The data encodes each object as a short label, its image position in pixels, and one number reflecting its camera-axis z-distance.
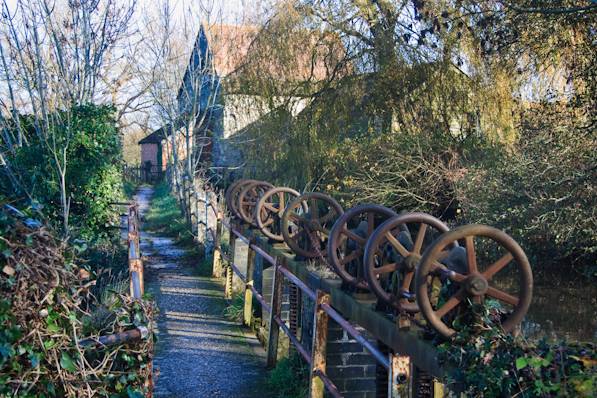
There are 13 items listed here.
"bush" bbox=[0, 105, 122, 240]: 8.15
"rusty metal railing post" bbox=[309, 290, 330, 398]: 4.49
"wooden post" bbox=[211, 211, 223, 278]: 10.88
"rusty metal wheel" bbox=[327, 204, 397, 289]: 4.62
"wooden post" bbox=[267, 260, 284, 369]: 6.31
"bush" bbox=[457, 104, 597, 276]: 8.59
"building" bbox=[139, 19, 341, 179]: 13.82
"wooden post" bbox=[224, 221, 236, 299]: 9.31
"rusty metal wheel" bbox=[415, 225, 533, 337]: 3.14
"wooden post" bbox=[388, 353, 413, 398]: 3.23
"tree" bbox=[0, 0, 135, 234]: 7.50
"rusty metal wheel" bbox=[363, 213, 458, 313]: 3.81
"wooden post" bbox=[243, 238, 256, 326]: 7.80
